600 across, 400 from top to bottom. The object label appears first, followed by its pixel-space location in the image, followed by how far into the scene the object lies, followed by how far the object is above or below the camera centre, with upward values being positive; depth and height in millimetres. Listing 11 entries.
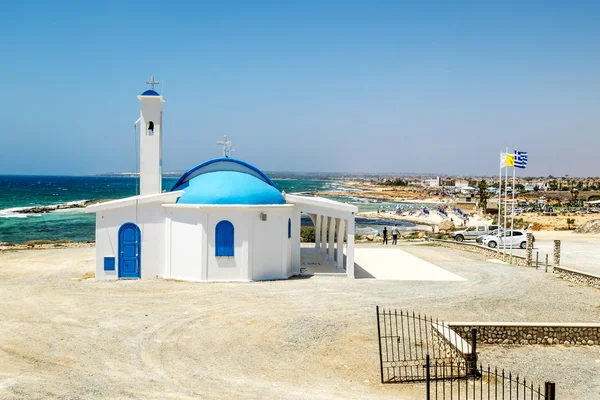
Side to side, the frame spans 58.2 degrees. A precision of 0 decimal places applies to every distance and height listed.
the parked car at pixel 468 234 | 39972 -4417
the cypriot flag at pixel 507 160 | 27922 +799
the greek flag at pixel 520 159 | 27703 +852
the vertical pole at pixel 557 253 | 25234 -3642
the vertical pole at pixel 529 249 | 26109 -3561
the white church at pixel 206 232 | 19719 -2253
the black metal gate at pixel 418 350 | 10797 -3997
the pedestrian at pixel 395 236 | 35700 -4129
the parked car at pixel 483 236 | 36919 -4215
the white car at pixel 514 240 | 34719 -4226
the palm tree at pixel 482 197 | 79575 -3387
